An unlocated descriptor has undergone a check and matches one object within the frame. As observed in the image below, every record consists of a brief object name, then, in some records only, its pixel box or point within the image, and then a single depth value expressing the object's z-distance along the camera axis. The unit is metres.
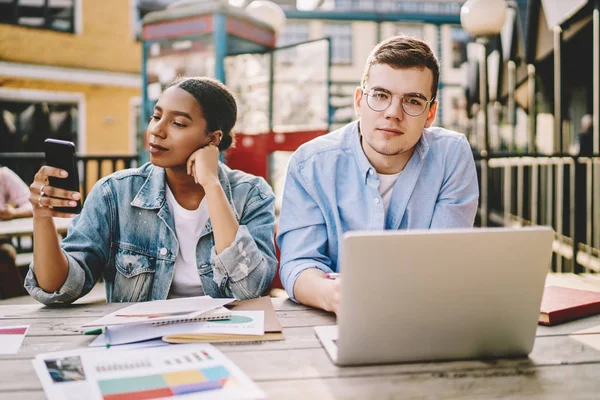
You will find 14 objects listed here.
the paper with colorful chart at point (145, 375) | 0.93
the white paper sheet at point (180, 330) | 1.21
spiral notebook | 1.24
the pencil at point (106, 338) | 1.17
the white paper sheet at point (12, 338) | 1.18
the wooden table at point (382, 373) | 0.96
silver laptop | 0.95
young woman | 1.68
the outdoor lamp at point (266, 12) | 5.57
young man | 1.68
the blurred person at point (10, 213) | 3.12
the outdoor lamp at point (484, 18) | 3.91
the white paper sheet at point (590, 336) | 1.23
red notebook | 1.37
